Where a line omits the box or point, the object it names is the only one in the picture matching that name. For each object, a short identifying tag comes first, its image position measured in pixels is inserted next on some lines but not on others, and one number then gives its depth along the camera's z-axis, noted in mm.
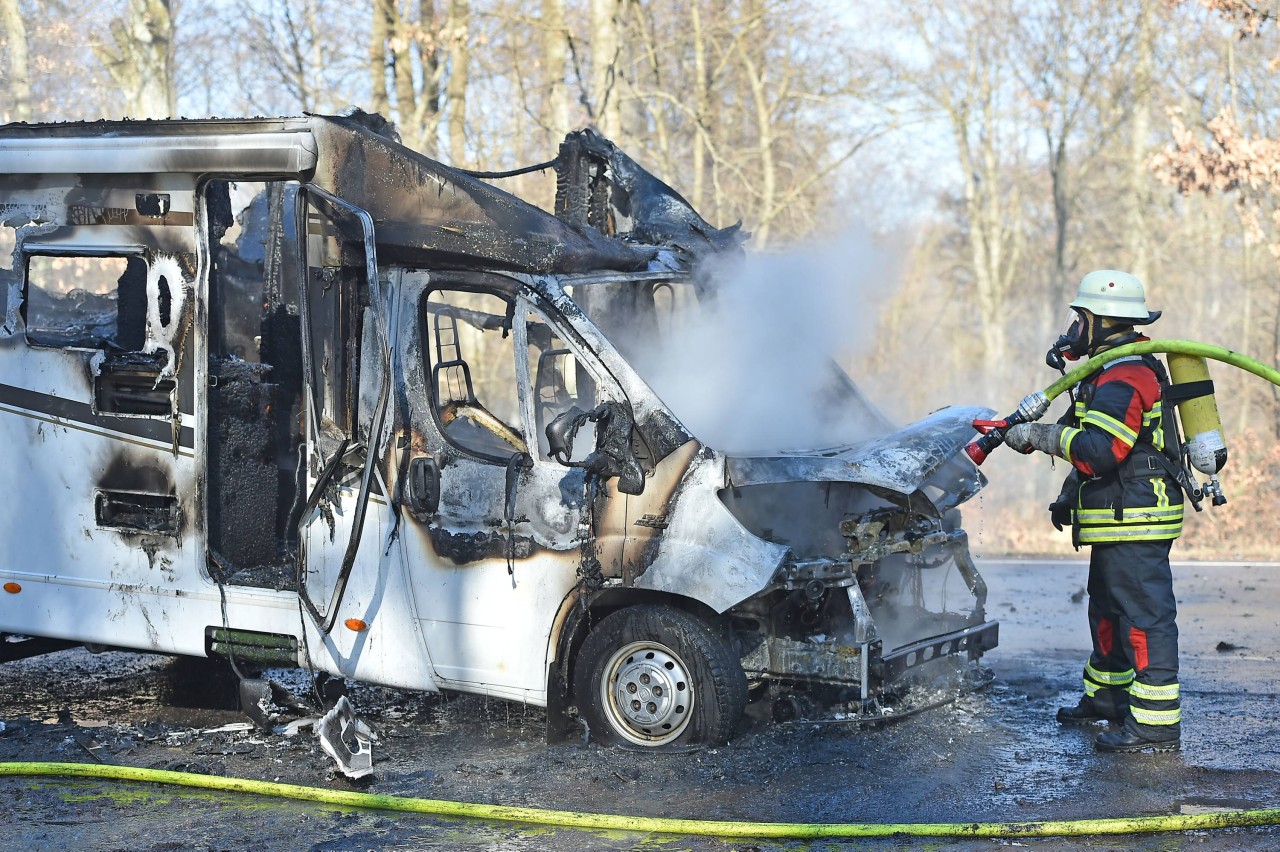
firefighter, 5797
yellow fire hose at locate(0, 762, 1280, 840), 4738
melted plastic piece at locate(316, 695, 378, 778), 5547
